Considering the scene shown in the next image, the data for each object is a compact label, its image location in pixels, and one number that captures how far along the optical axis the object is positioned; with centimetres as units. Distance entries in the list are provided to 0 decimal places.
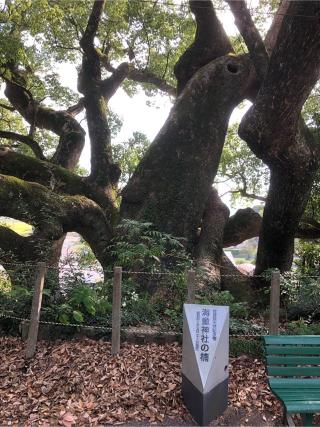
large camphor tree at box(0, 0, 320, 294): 726
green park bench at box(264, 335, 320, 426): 406
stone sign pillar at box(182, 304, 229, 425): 407
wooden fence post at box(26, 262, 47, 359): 532
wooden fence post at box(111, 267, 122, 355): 525
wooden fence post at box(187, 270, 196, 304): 542
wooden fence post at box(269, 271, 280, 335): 529
